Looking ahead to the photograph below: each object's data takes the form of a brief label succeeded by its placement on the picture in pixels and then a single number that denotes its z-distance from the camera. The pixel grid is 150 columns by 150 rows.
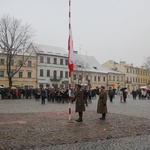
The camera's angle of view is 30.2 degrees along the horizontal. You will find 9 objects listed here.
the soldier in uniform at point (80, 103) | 13.24
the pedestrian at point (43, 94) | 26.50
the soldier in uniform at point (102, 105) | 13.98
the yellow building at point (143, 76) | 108.28
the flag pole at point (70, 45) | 13.35
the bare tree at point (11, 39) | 47.66
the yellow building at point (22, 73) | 61.86
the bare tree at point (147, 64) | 77.50
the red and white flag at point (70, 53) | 13.35
